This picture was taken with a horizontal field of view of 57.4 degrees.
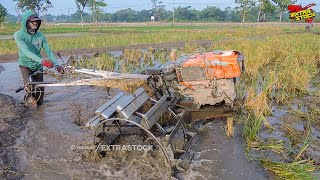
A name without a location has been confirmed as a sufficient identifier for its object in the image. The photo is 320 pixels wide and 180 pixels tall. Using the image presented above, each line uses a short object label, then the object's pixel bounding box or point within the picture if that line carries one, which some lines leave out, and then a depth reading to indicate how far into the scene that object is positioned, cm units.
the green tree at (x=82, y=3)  5141
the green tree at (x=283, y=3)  5034
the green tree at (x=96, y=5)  5172
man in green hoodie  473
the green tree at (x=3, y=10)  4428
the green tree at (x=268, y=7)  5231
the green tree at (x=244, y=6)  5351
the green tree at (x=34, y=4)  4900
